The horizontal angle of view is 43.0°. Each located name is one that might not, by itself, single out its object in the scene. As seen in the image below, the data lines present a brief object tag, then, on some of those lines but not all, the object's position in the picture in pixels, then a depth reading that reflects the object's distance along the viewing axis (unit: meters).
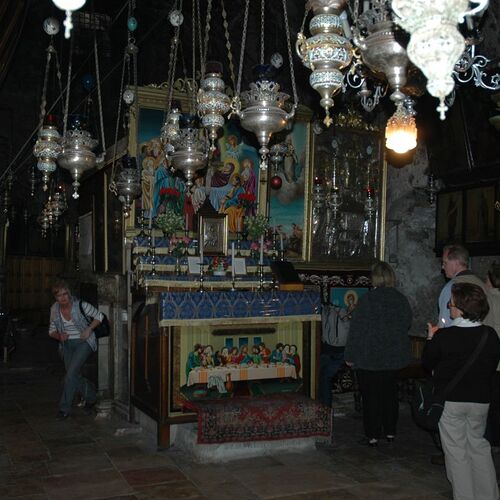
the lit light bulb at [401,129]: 3.33
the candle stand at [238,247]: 7.37
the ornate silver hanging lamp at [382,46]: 2.49
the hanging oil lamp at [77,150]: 4.58
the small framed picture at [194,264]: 6.91
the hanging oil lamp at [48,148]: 4.87
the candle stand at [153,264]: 6.66
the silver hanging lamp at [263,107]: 3.50
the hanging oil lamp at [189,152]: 4.63
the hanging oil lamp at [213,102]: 3.98
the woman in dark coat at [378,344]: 5.70
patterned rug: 5.34
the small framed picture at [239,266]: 7.15
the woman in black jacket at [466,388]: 3.68
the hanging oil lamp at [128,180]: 5.95
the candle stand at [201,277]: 6.62
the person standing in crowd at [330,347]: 6.62
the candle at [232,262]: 6.98
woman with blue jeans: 6.80
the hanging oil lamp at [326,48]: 2.86
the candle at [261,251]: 6.98
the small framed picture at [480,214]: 7.19
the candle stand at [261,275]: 7.01
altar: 5.75
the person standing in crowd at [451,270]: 4.71
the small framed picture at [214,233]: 7.03
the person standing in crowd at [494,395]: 4.92
